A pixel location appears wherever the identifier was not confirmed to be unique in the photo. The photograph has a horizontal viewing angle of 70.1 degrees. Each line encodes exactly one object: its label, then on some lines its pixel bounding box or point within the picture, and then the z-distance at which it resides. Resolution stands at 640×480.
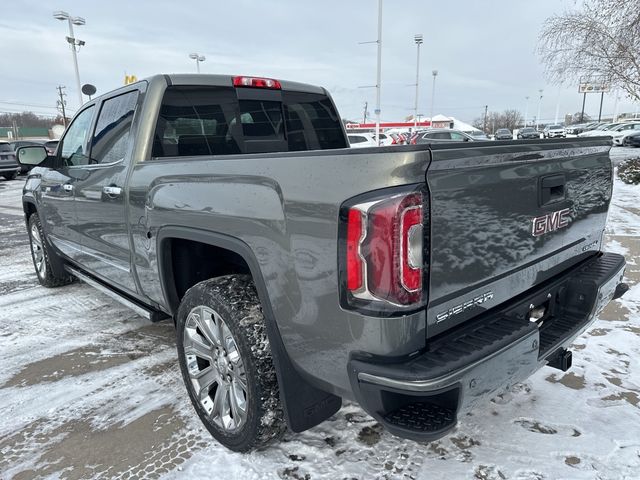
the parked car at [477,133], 34.12
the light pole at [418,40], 39.34
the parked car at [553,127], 53.65
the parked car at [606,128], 35.47
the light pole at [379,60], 27.36
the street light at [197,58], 26.80
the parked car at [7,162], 18.39
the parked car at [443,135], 22.81
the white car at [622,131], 30.97
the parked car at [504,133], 36.31
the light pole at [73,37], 20.61
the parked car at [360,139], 21.19
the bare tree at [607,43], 11.12
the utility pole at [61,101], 74.00
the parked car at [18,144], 20.78
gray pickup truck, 1.59
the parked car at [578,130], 44.14
